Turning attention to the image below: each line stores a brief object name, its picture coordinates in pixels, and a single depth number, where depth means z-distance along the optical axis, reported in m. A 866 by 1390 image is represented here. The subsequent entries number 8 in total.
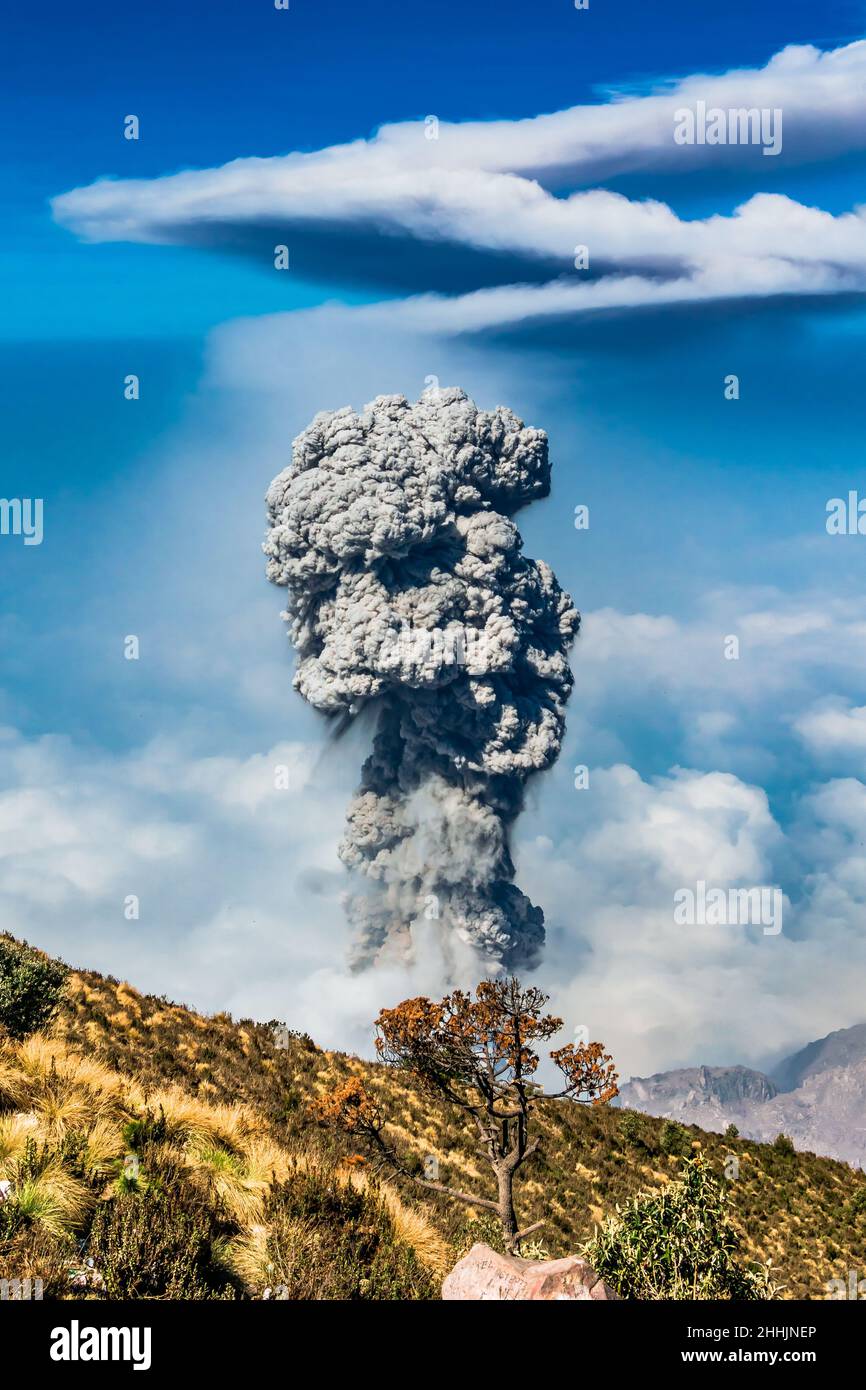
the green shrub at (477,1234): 18.48
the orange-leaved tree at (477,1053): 22.16
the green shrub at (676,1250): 15.52
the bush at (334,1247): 13.27
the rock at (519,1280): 12.44
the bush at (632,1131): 41.59
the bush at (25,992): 22.44
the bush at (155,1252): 11.76
